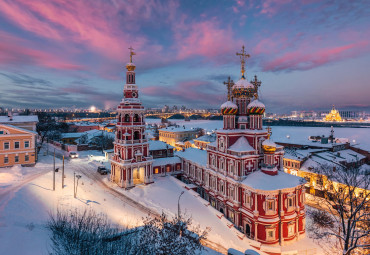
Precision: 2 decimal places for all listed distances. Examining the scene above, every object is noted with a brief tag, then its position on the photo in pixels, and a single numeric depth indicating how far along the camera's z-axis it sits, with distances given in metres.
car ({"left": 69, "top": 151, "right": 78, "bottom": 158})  47.09
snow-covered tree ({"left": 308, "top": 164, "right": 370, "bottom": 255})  16.58
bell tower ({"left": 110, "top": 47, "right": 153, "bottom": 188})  33.91
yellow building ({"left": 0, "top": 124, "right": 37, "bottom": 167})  32.41
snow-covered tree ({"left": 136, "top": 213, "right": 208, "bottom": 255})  11.02
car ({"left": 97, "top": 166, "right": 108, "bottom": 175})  38.81
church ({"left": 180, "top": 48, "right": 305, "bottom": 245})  23.92
